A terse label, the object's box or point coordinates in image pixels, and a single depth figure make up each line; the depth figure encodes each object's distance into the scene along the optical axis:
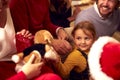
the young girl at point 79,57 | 1.82
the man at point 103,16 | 2.39
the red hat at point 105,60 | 1.35
